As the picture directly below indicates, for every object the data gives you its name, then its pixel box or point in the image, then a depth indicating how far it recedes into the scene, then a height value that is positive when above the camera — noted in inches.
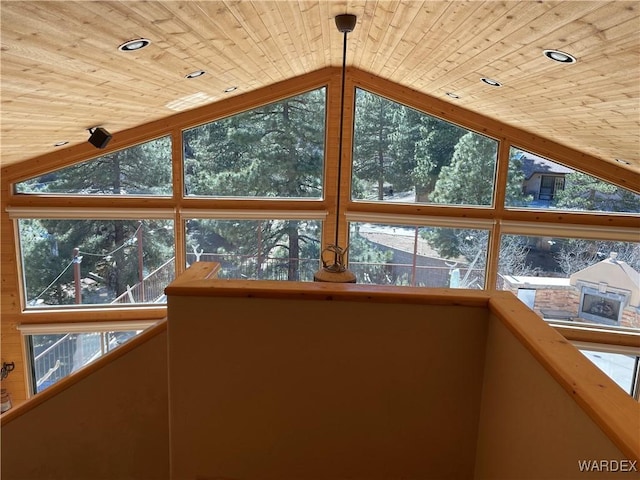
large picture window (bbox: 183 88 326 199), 258.4 +25.0
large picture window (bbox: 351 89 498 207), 258.2 +24.1
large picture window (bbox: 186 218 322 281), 263.1 -31.7
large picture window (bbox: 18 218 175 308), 250.2 -41.0
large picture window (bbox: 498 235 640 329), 245.1 -42.4
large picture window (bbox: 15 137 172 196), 246.2 +6.7
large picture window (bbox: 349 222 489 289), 261.3 -34.0
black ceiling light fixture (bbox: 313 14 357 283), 119.4 -20.4
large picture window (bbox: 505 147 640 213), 248.2 +6.9
